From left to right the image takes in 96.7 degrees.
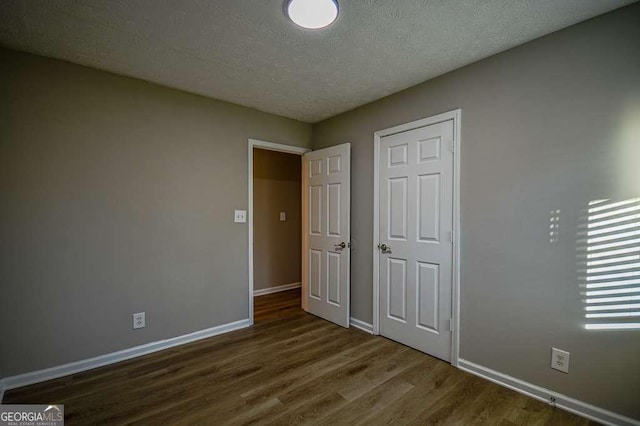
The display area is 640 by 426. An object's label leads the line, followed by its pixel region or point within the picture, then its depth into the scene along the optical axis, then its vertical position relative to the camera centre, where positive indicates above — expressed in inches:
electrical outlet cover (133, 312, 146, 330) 99.7 -38.3
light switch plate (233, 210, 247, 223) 124.0 -1.7
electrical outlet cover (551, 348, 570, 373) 71.8 -37.4
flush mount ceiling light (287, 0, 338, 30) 62.3 +45.7
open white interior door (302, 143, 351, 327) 126.6 -9.5
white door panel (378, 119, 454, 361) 95.5 -8.7
